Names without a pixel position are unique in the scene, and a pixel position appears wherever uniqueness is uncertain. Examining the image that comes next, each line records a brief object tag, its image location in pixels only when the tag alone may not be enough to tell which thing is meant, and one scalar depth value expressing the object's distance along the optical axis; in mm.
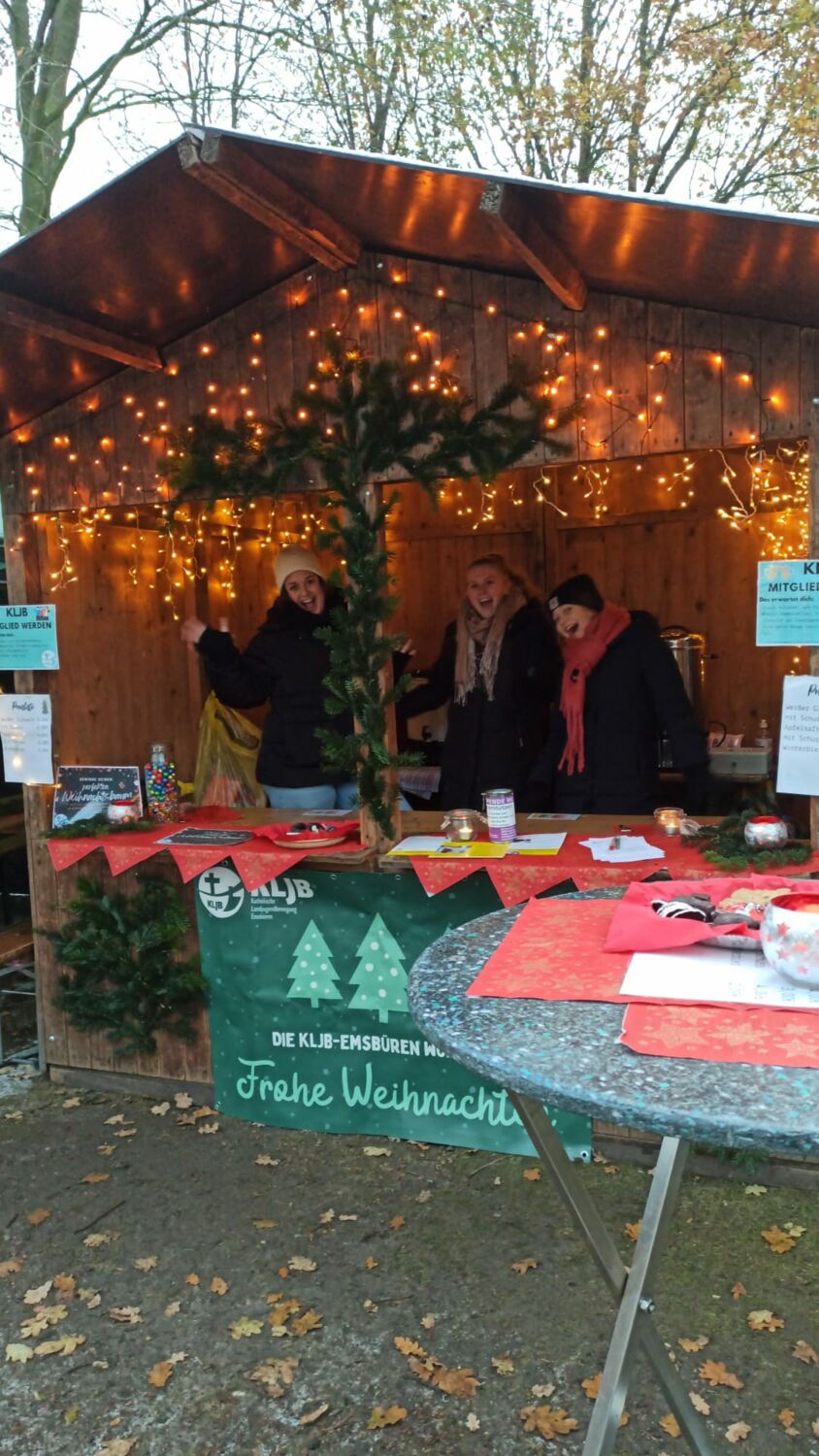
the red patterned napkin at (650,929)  1626
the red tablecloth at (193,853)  3541
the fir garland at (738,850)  2963
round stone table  1132
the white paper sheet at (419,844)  3440
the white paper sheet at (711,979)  1423
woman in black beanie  3887
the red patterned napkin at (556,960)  1506
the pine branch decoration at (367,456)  3256
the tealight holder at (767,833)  3064
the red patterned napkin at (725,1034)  1255
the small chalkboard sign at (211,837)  3746
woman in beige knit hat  4348
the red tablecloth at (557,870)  3057
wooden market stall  2615
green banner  3498
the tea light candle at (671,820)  3443
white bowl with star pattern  1422
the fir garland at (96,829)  3959
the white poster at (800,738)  2953
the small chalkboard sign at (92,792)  4094
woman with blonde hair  4324
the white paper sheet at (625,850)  3170
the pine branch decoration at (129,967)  3902
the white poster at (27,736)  4078
